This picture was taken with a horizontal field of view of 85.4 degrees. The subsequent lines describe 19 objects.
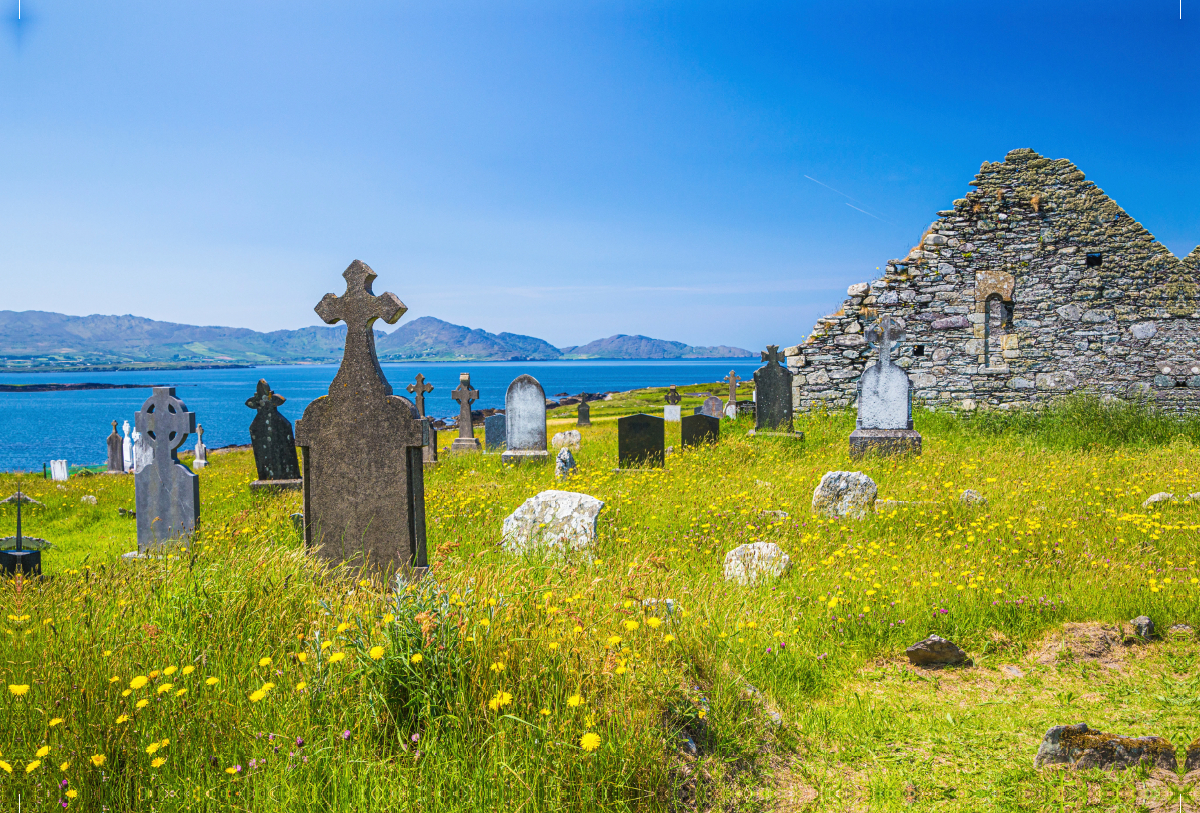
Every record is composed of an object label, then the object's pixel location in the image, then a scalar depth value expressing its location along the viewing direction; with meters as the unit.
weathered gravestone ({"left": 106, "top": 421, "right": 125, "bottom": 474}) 18.89
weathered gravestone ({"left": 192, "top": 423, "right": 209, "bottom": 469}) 19.19
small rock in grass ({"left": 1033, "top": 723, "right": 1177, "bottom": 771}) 2.78
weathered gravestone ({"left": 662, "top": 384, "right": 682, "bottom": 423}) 23.50
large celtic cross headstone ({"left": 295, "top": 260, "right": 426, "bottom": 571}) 4.87
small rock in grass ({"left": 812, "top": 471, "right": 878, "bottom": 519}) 7.07
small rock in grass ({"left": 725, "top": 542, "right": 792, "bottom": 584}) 5.18
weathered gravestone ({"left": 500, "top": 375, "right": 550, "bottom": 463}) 12.38
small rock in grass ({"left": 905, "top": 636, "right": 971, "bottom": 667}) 4.18
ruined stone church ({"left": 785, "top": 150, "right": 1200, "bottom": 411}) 13.80
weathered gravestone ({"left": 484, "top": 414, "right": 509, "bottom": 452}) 15.16
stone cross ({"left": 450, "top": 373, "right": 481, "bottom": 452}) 16.02
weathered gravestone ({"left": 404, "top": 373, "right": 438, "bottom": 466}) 13.45
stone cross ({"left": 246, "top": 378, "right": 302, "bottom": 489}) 9.62
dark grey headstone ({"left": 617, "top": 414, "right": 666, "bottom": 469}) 10.81
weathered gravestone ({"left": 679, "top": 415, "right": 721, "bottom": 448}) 12.33
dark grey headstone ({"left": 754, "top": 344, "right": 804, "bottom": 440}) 13.50
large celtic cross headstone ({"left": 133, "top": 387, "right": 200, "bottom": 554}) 6.94
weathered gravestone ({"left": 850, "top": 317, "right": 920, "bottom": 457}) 11.24
